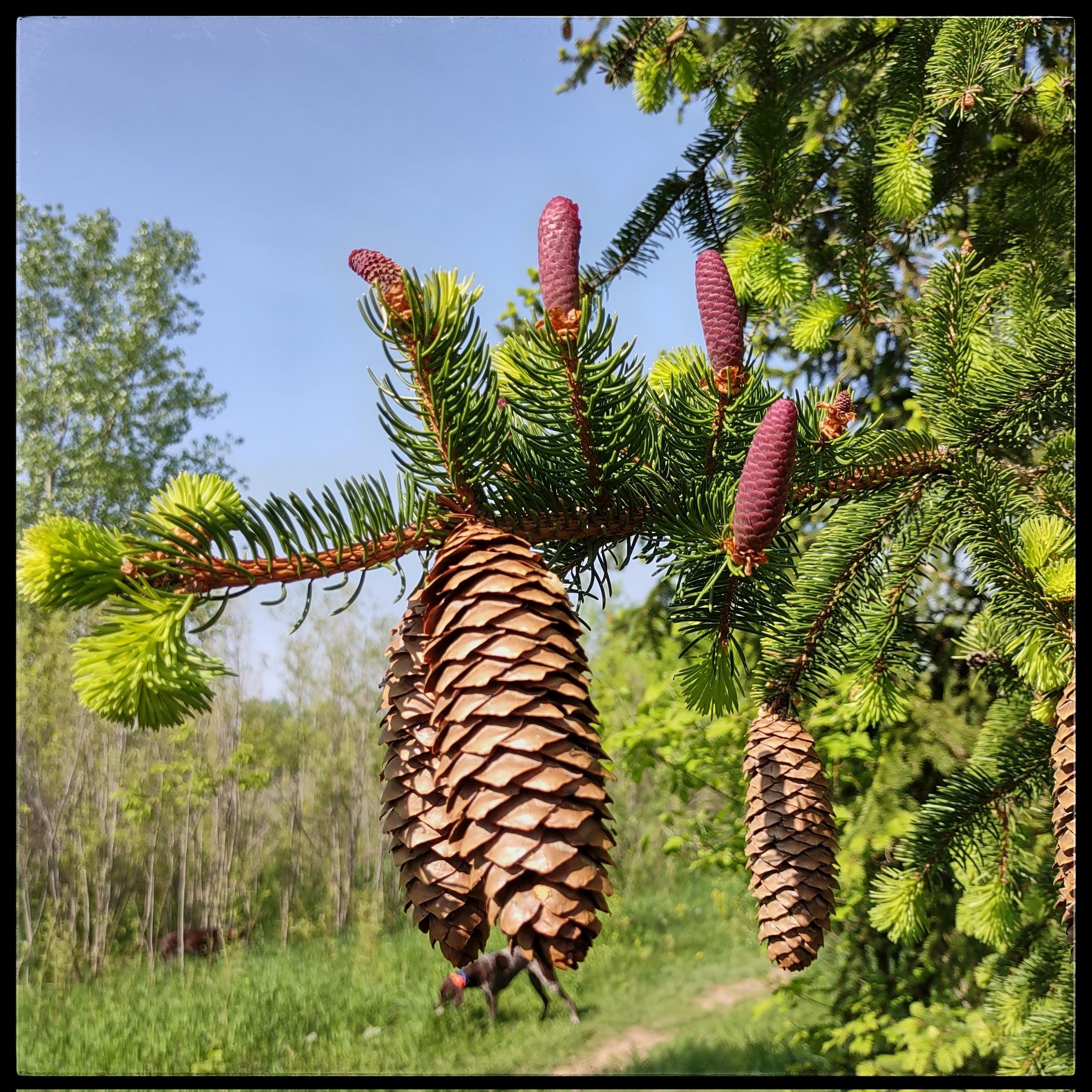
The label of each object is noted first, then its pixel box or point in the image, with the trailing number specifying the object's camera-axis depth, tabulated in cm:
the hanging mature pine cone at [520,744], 24
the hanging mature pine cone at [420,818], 29
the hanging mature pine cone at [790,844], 39
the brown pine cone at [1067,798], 38
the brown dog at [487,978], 335
